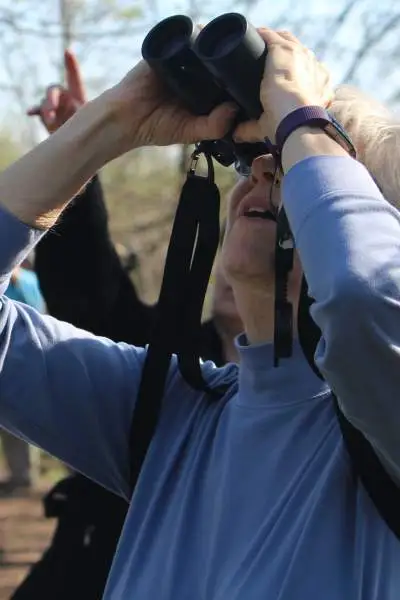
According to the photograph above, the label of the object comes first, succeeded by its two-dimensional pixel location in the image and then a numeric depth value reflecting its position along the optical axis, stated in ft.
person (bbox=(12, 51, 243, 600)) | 19.98
